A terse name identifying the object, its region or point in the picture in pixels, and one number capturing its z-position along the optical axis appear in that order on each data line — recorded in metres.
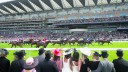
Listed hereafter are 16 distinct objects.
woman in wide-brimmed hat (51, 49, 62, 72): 2.60
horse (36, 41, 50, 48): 9.92
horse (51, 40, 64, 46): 12.63
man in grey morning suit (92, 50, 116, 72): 2.39
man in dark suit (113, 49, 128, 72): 2.54
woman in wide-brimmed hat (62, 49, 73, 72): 2.55
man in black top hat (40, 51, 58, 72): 2.42
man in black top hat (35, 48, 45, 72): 2.51
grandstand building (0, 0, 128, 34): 25.92
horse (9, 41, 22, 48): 11.77
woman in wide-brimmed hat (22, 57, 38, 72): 1.85
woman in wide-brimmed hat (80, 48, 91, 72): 2.43
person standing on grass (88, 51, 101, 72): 2.44
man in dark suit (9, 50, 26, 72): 2.52
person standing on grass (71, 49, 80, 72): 2.50
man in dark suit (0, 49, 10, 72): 2.69
